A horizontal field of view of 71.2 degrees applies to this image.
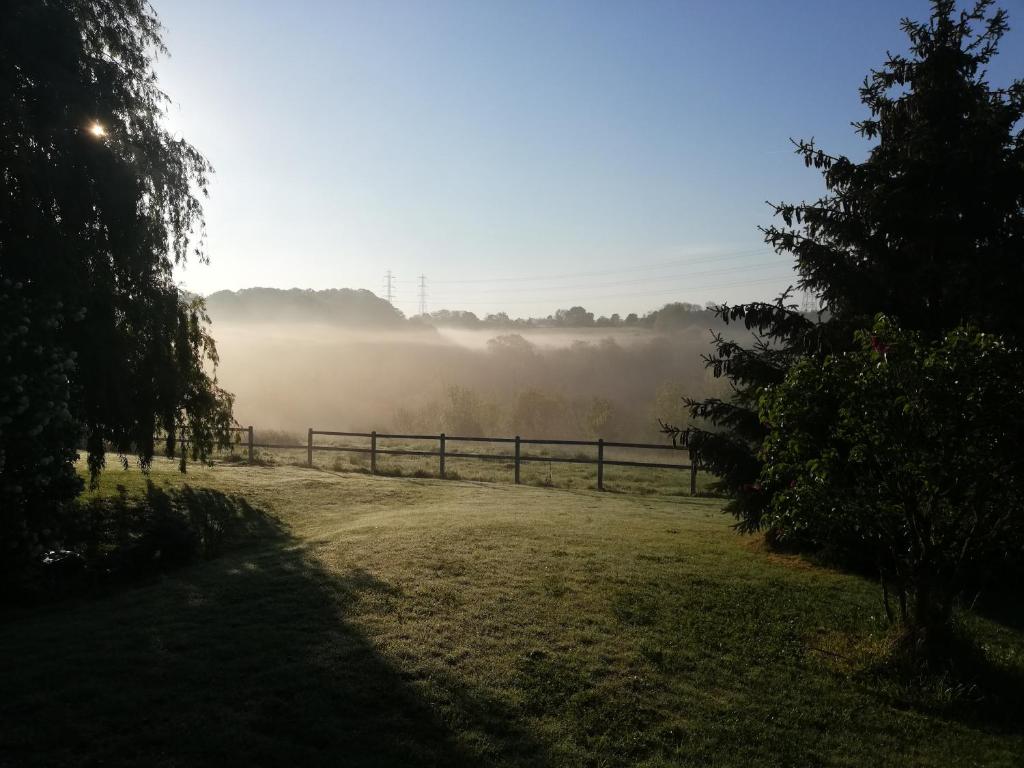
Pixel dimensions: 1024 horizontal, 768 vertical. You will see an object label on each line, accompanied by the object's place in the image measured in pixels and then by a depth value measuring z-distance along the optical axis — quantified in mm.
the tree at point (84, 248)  8227
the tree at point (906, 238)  9031
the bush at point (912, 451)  5562
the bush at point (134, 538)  8133
